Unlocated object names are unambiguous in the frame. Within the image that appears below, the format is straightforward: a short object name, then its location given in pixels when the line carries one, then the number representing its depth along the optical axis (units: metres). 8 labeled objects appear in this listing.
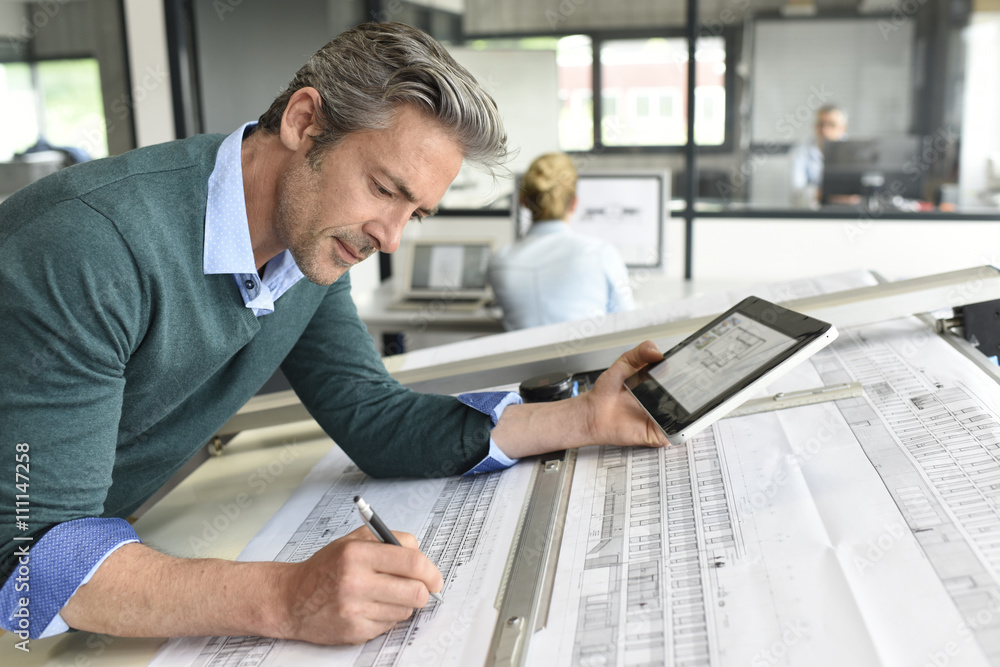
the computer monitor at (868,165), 4.05
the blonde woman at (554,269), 2.61
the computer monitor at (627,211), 3.27
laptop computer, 3.21
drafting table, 0.57
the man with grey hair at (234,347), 0.72
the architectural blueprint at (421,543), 0.67
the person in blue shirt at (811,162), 4.86
